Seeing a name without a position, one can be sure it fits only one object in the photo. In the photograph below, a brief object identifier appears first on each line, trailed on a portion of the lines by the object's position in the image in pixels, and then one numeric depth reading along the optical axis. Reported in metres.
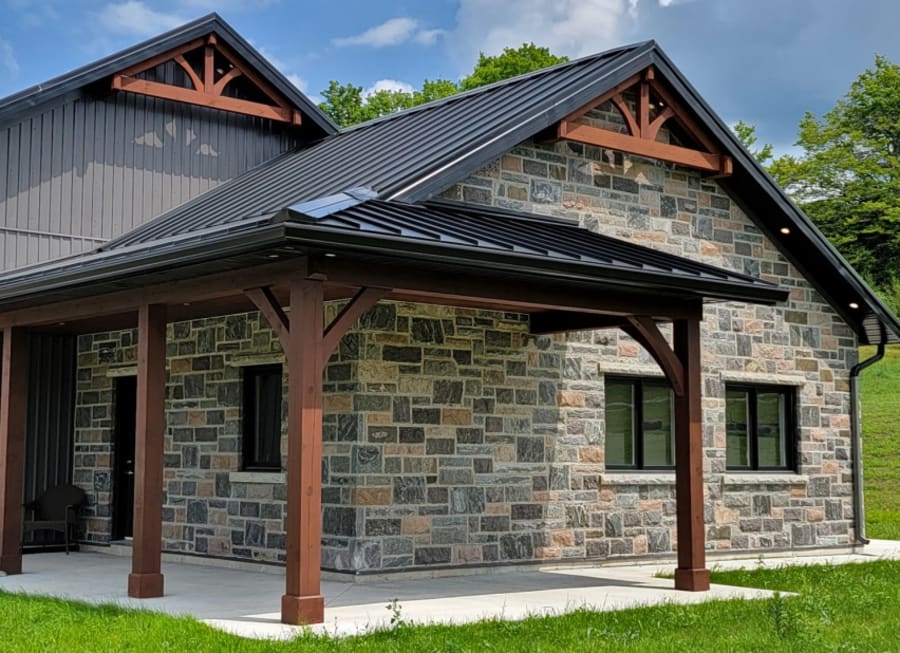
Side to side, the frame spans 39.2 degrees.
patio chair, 14.99
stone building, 10.34
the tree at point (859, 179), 38.38
